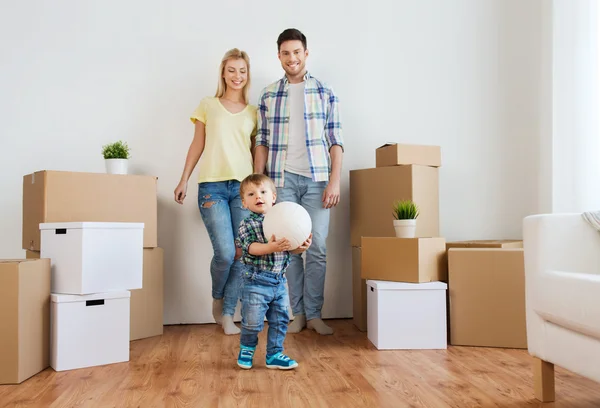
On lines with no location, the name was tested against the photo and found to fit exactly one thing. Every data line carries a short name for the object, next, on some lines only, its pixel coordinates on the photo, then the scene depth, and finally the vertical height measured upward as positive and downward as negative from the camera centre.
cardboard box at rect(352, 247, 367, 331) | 2.78 -0.42
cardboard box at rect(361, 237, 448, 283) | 2.42 -0.21
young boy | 2.04 -0.25
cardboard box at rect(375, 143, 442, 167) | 2.70 +0.29
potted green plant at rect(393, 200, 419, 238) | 2.50 -0.03
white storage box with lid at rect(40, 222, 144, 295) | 2.11 -0.17
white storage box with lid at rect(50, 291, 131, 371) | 2.06 -0.45
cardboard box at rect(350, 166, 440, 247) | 2.70 +0.08
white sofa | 1.45 -0.21
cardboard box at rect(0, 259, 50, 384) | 1.87 -0.37
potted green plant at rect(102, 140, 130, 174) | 2.64 +0.27
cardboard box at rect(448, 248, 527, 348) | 2.36 -0.36
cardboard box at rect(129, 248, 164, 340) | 2.62 -0.42
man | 2.73 +0.31
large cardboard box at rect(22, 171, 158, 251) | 2.39 +0.06
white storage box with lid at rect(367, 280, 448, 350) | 2.38 -0.44
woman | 2.73 +0.24
